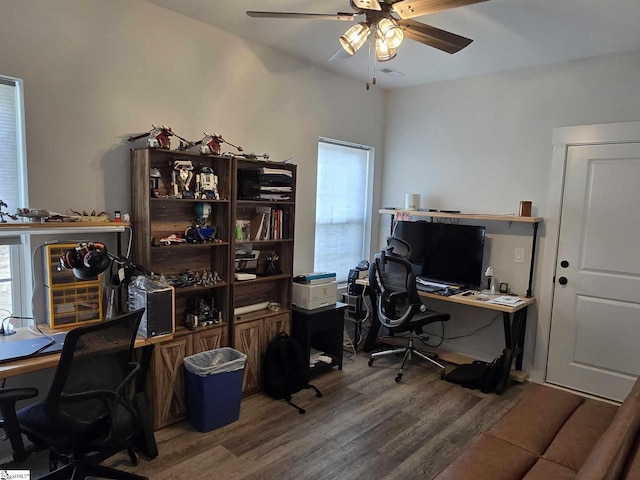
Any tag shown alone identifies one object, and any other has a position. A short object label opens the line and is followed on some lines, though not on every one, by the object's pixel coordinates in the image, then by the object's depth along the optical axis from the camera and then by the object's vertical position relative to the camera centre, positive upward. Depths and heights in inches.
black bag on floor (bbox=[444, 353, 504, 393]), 138.4 -57.3
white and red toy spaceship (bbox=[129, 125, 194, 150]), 104.2 +13.6
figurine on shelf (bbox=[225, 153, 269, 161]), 124.8 +11.8
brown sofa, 54.5 -42.3
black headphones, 88.4 -14.8
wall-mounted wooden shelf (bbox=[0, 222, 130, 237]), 86.4 -8.3
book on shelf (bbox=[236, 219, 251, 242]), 128.3 -10.6
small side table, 137.8 -44.0
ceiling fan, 81.0 +36.2
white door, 130.2 -21.2
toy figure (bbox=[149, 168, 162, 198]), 104.9 +3.1
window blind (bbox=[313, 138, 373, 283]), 166.4 -2.8
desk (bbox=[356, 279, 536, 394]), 137.1 -39.6
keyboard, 149.9 -30.5
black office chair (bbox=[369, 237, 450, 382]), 141.9 -33.1
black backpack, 126.3 -51.5
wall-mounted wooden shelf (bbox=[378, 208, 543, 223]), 141.4 -4.3
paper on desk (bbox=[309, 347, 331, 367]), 142.1 -53.8
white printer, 140.7 -30.6
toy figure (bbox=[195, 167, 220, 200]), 114.3 +2.6
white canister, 169.0 +0.1
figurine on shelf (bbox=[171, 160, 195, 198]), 110.3 +4.0
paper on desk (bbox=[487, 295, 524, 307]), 135.9 -31.0
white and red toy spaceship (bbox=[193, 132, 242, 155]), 113.5 +13.5
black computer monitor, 151.9 -17.5
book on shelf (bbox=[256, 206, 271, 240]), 132.6 -8.6
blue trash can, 106.9 -49.8
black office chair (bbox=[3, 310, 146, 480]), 71.0 -37.7
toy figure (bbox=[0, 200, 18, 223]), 88.7 -5.8
